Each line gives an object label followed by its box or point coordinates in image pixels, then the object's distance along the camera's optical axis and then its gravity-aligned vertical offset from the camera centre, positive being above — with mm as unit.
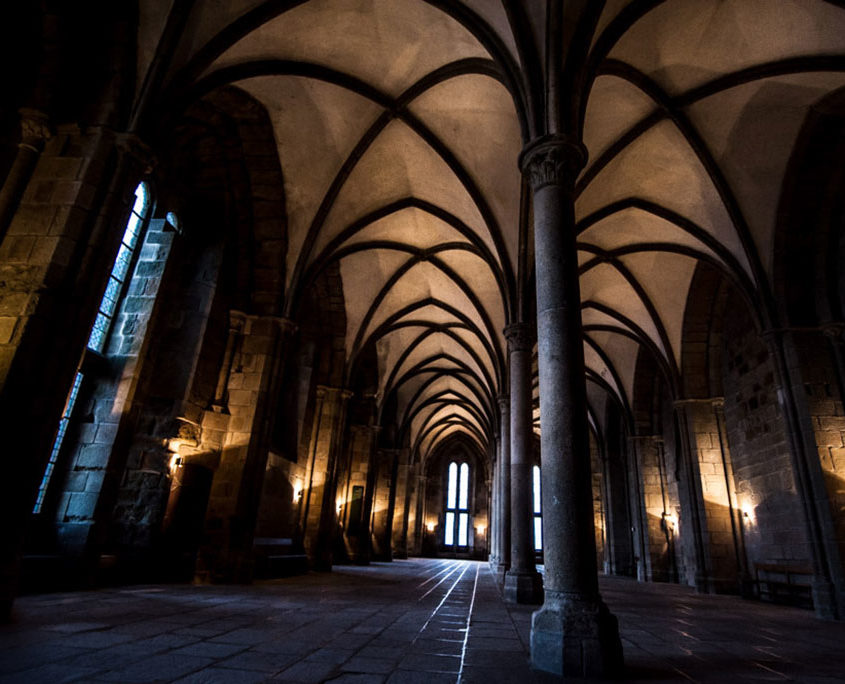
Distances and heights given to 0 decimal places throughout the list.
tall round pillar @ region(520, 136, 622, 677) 3773 +787
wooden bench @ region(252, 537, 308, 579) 10595 -695
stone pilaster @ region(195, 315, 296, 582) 9258 +1341
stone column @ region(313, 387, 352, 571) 14133 +1893
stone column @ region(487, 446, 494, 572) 18142 +1438
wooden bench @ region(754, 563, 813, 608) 10352 -457
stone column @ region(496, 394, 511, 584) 13781 +1421
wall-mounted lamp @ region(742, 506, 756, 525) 12555 +1022
